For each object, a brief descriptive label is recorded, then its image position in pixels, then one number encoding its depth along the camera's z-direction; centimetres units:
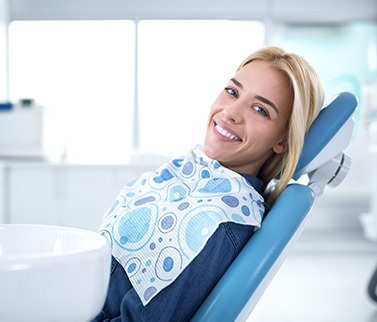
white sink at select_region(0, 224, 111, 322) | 69
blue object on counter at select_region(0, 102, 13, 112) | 366
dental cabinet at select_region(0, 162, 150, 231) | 360
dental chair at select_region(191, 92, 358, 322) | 106
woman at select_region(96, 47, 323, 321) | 110
